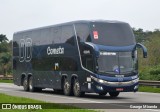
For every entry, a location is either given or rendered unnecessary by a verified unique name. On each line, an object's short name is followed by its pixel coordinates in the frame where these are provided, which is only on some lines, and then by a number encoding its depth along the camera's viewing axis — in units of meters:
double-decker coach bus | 23.78
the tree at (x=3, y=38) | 113.75
